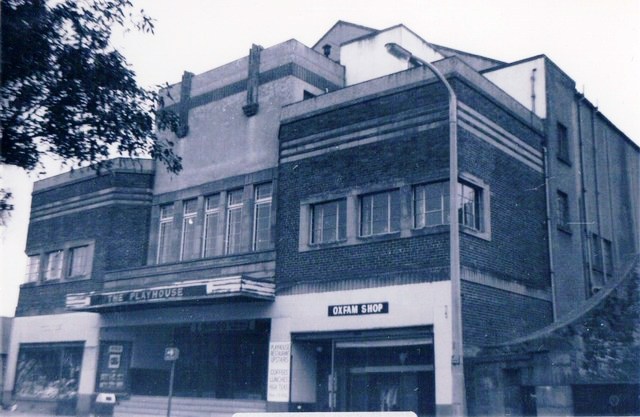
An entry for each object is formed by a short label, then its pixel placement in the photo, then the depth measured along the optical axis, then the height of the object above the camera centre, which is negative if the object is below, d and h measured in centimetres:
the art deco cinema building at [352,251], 1872 +444
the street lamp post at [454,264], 1374 +257
